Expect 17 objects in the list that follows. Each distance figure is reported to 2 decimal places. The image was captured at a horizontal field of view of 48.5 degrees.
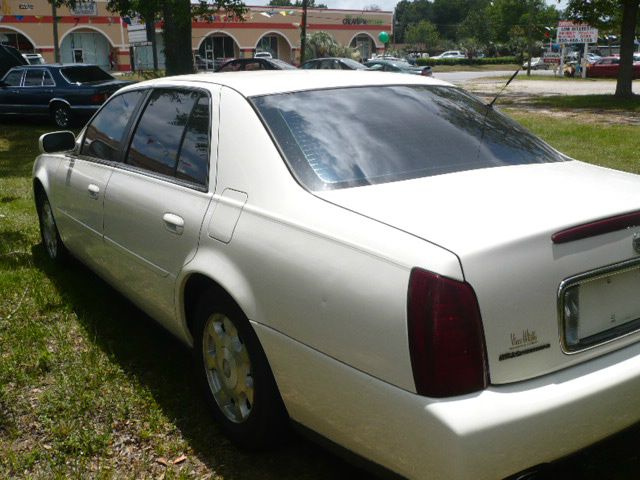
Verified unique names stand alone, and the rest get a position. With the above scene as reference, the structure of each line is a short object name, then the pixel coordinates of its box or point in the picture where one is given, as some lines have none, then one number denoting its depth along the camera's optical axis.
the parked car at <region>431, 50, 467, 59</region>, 85.50
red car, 41.62
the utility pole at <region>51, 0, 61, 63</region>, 36.31
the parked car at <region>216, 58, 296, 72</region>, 21.11
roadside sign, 37.12
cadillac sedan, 2.10
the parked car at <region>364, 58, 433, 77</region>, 28.91
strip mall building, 55.62
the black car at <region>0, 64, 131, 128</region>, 16.02
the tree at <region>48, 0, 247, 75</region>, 18.20
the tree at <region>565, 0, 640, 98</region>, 21.52
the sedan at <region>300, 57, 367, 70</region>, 24.04
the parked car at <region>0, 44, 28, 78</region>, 19.69
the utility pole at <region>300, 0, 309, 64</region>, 33.68
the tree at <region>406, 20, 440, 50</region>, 105.75
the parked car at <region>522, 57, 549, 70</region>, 56.28
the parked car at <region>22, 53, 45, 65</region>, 37.44
